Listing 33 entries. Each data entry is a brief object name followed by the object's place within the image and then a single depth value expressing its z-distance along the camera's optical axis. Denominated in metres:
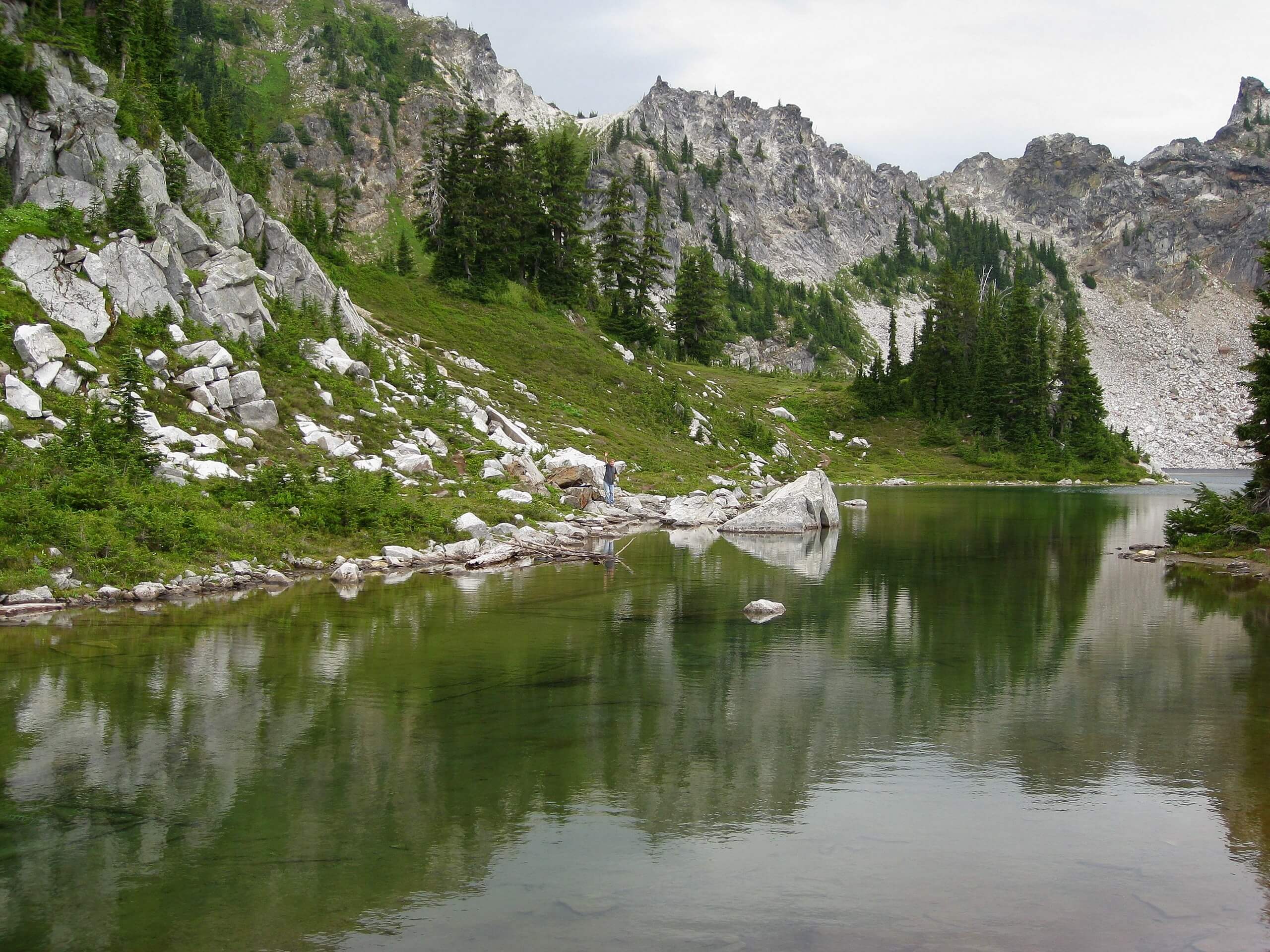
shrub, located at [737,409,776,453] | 79.62
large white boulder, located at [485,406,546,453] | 45.56
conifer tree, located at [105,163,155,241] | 34.31
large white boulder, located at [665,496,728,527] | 46.12
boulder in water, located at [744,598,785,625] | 23.16
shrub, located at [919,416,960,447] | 107.00
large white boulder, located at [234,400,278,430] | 33.06
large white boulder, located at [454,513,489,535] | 32.34
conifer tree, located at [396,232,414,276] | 74.81
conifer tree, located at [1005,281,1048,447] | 109.31
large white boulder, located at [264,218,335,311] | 44.19
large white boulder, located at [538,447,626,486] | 44.47
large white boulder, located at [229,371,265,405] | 33.41
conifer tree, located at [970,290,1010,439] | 110.12
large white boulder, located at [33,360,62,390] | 27.83
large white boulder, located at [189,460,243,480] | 28.47
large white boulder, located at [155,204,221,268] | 37.03
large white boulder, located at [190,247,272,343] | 36.25
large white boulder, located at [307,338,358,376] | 40.16
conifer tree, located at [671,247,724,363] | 100.38
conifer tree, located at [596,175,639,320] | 87.81
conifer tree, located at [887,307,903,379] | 115.81
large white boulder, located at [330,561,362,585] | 26.47
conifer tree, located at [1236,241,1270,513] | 32.75
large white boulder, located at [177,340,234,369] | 33.25
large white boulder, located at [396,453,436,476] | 35.53
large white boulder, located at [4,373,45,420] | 26.36
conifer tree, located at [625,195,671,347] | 82.69
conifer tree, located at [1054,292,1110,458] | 110.12
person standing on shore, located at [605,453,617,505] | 44.66
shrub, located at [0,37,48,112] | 33.62
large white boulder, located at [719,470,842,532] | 45.62
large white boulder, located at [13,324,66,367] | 28.00
